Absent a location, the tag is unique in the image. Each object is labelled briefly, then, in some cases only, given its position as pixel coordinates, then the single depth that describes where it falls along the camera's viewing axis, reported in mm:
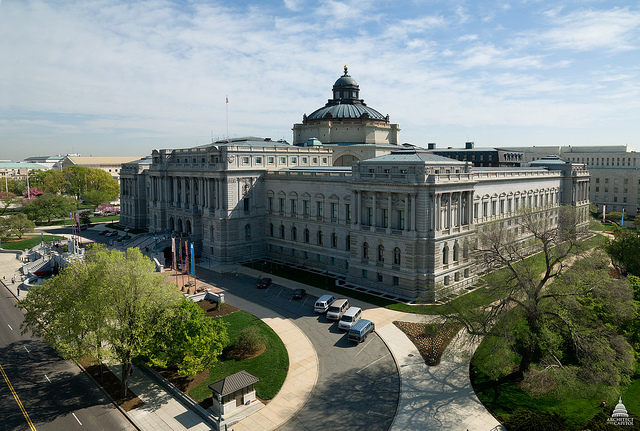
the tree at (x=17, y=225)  88875
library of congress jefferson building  52281
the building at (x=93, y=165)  195250
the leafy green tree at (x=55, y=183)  147250
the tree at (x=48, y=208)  106125
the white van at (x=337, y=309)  46125
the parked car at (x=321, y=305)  47875
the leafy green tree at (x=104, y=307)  30578
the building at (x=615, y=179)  117438
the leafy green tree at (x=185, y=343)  32750
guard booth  29422
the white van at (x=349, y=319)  43219
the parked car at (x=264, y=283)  57594
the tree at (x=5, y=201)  121662
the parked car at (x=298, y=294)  53125
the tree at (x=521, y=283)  31469
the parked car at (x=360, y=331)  40312
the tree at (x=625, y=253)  51281
